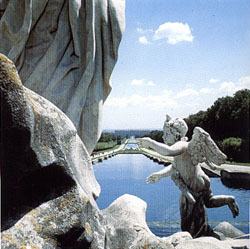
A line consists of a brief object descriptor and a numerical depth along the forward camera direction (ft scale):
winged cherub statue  14.42
